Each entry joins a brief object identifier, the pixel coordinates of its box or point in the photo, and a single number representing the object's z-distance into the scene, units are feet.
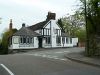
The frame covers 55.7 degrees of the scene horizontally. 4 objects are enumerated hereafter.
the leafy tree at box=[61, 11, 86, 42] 107.35
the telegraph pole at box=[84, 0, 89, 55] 31.91
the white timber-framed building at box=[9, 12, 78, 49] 69.05
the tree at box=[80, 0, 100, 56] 31.99
